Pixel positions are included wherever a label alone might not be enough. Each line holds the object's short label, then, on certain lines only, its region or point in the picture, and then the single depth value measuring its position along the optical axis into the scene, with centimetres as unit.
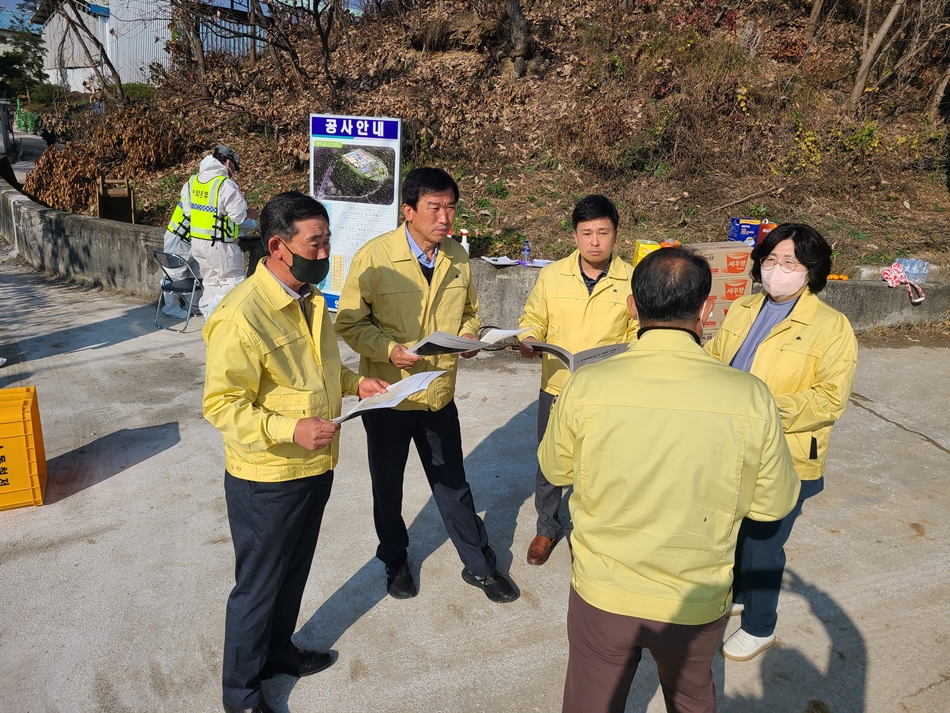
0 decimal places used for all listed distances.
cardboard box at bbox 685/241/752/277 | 649
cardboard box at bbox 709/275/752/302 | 664
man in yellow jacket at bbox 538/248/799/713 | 178
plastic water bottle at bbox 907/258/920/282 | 805
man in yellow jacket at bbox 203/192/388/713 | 233
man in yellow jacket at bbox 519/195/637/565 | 348
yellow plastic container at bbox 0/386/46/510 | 405
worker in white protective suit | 721
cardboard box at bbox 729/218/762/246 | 773
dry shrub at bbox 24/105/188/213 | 1121
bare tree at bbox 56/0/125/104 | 1192
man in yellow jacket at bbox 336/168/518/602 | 326
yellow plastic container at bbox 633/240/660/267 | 691
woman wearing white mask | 277
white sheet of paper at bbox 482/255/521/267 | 741
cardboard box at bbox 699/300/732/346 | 669
